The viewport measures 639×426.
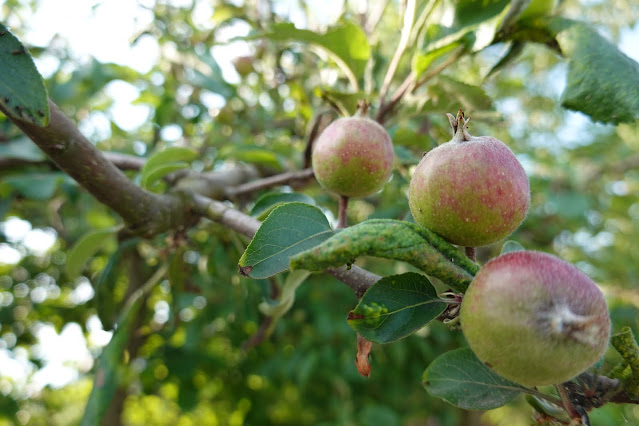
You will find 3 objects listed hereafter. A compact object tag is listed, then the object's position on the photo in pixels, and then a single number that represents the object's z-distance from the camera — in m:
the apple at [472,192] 0.16
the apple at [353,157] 0.20
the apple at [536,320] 0.14
